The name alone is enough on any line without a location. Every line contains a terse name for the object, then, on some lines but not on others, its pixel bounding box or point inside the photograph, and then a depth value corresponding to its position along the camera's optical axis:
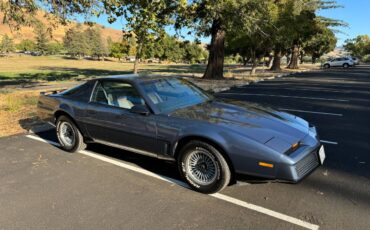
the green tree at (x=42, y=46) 127.86
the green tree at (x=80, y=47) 116.36
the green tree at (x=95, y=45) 123.19
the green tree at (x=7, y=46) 111.34
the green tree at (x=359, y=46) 96.11
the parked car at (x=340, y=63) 45.28
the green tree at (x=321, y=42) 40.52
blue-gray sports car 3.72
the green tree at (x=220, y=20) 18.05
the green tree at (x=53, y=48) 135.69
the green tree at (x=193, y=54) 113.80
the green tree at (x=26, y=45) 158.00
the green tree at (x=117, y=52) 116.50
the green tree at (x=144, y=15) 10.30
